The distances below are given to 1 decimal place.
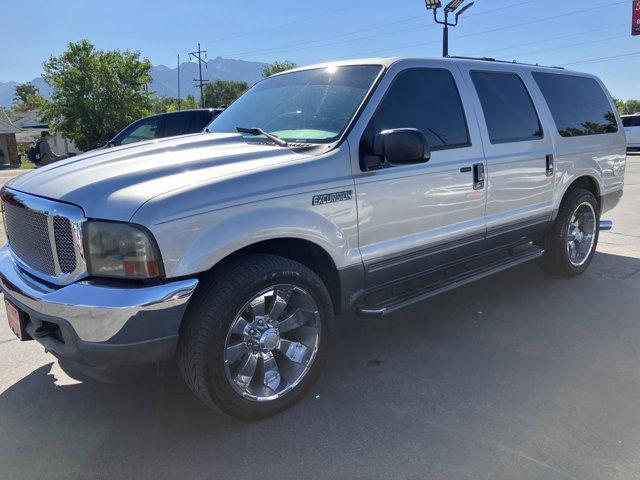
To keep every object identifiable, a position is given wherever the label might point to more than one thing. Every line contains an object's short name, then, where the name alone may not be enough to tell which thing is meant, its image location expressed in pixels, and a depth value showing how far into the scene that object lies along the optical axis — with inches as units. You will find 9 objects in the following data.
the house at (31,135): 2231.1
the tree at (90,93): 1689.2
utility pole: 2948.8
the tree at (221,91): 3494.1
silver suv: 97.3
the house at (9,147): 1610.5
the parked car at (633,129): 1003.3
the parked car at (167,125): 380.2
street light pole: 811.4
